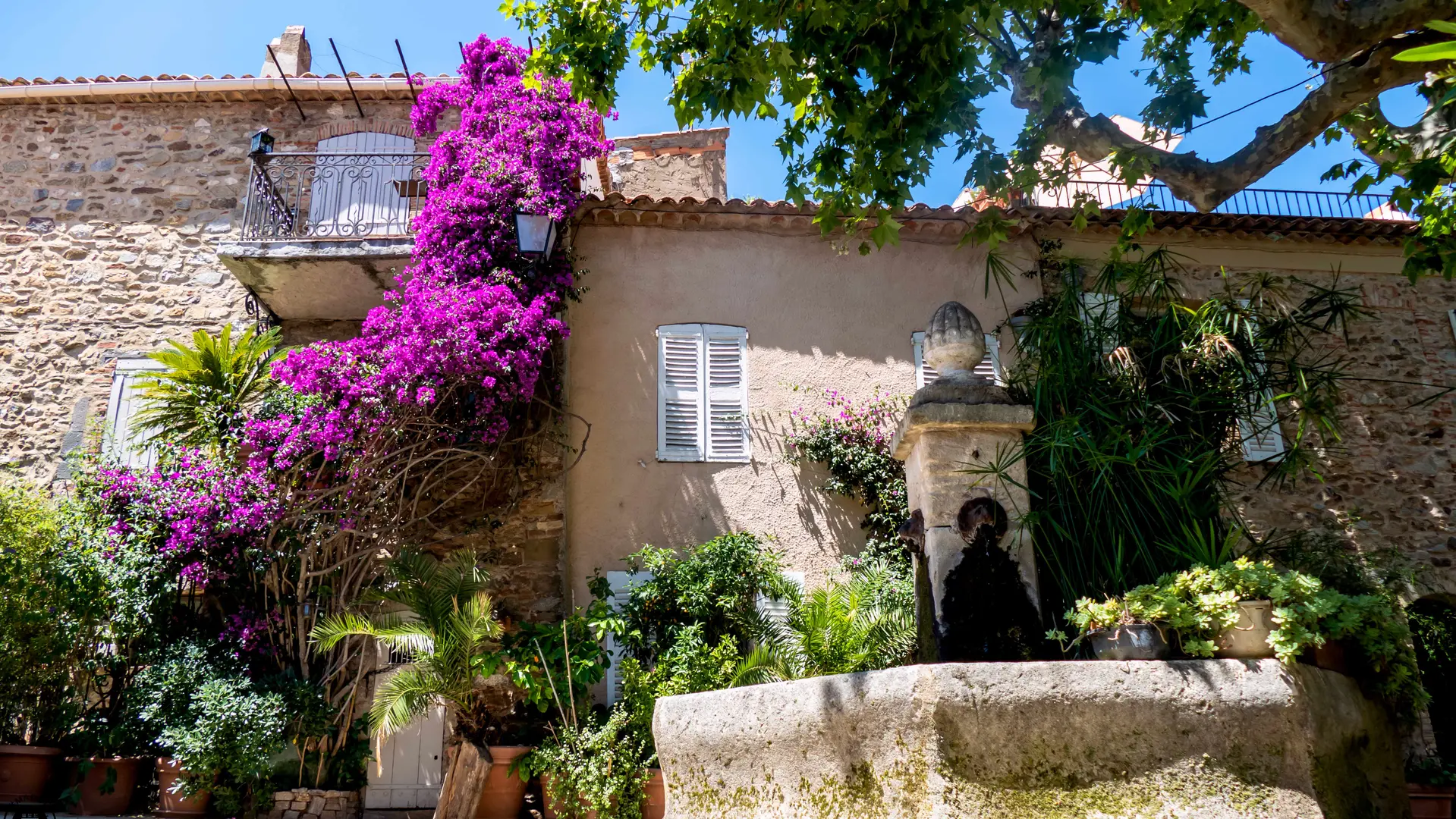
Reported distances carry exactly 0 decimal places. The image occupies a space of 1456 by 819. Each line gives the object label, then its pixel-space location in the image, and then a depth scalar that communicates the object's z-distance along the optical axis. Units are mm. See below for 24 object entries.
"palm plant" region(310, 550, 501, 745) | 7094
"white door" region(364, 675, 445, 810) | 8883
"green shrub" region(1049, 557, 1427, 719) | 3885
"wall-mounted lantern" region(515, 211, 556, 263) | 8734
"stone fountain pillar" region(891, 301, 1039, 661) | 4652
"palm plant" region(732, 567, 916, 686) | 6922
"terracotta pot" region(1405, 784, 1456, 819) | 5570
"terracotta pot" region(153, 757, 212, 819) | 7281
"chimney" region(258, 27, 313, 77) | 11688
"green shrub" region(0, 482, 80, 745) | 7453
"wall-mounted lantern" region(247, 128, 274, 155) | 9391
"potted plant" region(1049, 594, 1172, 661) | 4027
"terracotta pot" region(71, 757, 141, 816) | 7504
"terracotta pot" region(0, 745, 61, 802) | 7312
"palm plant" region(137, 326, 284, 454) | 8625
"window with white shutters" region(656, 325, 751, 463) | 9398
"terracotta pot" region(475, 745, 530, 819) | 7273
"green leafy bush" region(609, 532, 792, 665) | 7906
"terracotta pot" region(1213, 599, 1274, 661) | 3875
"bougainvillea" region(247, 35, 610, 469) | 8125
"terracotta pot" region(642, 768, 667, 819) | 7191
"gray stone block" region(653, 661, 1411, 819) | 3396
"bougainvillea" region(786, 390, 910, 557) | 9047
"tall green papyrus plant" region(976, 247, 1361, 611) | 4805
